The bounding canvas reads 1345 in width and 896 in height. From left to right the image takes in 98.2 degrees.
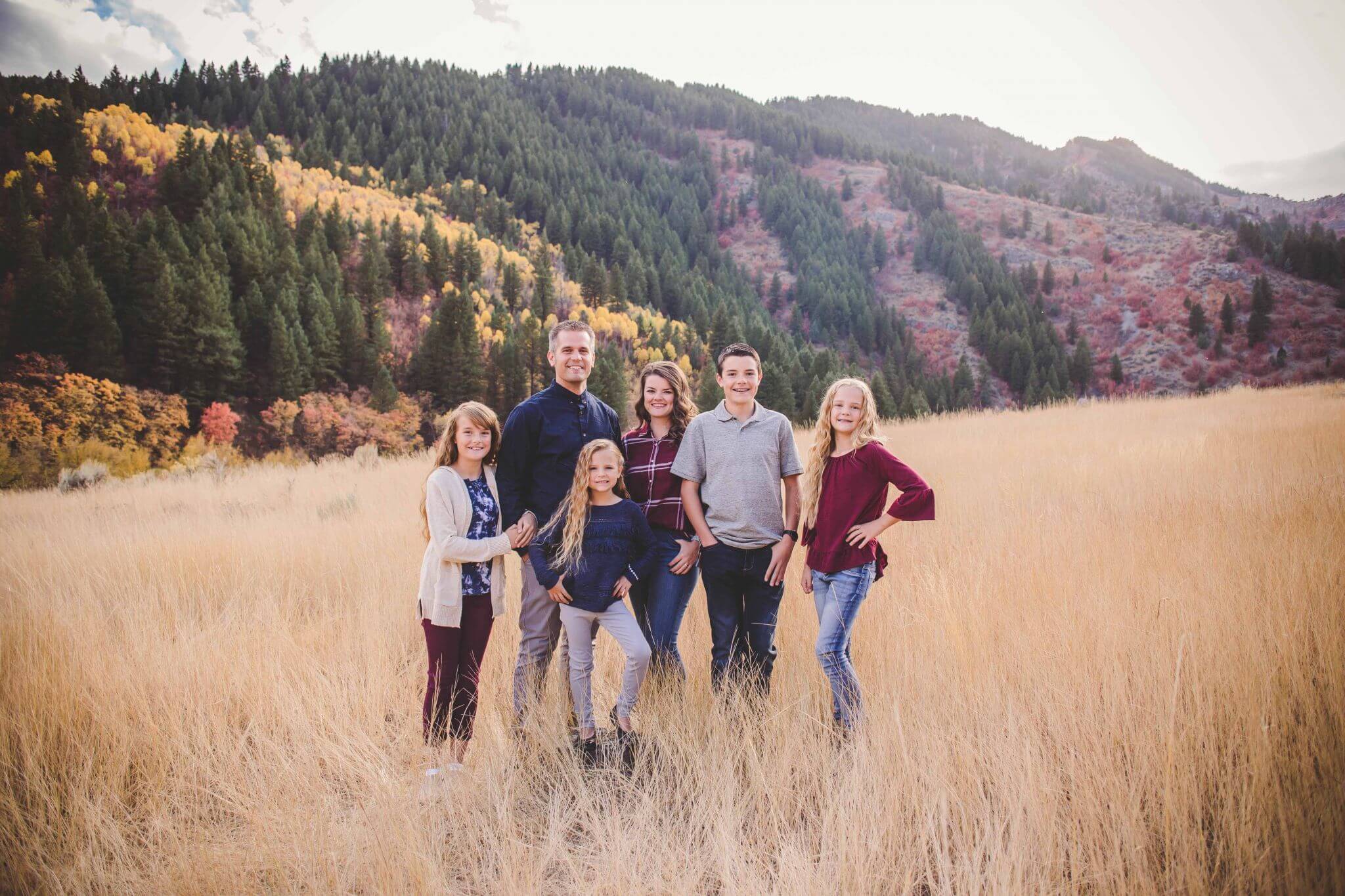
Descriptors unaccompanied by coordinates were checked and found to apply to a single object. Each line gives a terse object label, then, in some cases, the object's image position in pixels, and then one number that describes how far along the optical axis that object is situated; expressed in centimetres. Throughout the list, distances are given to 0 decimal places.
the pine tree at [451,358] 3975
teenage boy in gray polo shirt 297
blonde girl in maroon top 274
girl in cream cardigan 272
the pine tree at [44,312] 2977
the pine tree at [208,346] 3225
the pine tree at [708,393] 3950
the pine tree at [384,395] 3591
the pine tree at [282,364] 3350
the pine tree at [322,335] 3650
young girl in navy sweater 280
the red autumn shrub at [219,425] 3127
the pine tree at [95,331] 3011
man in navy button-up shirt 301
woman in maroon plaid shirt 304
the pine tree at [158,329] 3164
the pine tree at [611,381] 3800
